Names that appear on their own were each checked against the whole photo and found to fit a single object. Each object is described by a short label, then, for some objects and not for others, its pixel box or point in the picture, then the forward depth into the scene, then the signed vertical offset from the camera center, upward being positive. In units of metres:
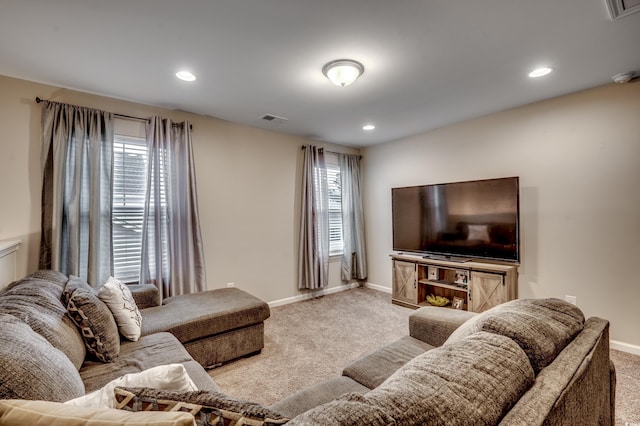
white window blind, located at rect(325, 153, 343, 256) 4.82 +0.21
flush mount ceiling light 2.26 +1.19
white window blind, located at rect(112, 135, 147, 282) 2.96 +0.16
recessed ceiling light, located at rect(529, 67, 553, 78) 2.44 +1.25
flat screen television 3.19 -0.06
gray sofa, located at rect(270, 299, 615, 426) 0.67 -0.47
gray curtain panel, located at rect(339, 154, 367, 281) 4.86 -0.14
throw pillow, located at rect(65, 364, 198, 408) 0.82 -0.52
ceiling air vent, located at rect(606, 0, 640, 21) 1.64 +1.23
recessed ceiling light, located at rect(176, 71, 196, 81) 2.43 +1.25
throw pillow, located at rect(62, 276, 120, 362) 1.67 -0.64
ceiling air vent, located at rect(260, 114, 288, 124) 3.52 +1.26
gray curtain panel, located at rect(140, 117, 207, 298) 3.06 +0.01
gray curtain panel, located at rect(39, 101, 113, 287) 2.56 +0.26
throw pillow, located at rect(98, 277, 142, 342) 1.95 -0.65
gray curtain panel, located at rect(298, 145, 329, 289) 4.33 -0.13
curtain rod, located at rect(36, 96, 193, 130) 2.95 +1.08
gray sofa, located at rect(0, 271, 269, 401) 0.96 -0.81
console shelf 3.14 -0.85
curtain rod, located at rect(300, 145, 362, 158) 4.41 +1.09
